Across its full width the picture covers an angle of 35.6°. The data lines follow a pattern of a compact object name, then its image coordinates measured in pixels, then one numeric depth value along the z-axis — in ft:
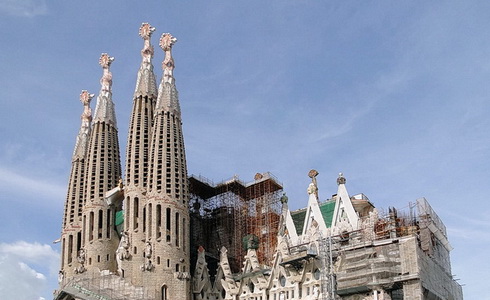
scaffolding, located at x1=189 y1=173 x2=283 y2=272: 247.09
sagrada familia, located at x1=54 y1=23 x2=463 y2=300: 198.29
